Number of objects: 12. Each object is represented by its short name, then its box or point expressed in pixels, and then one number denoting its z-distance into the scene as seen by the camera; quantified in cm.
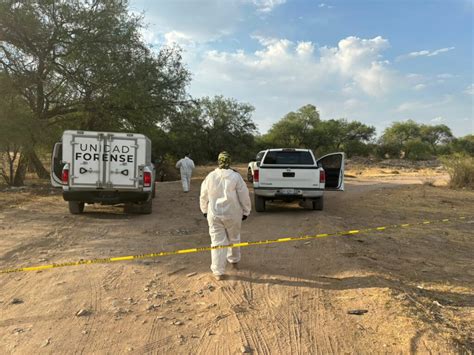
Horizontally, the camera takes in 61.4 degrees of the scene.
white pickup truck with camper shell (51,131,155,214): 998
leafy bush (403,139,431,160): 6105
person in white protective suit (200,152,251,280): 539
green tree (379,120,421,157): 6300
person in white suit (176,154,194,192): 1625
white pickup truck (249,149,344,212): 1133
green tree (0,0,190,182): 1507
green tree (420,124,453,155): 7912
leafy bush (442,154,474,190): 2103
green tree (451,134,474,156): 7252
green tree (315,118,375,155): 5509
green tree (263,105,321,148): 5271
